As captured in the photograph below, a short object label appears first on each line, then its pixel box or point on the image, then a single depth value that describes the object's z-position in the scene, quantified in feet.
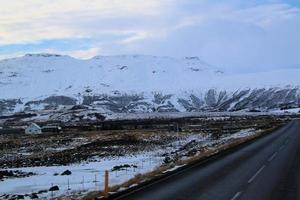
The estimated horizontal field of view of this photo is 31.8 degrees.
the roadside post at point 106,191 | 52.26
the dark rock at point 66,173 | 97.41
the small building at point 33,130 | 376.68
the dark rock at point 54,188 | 69.37
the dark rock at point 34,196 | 62.33
